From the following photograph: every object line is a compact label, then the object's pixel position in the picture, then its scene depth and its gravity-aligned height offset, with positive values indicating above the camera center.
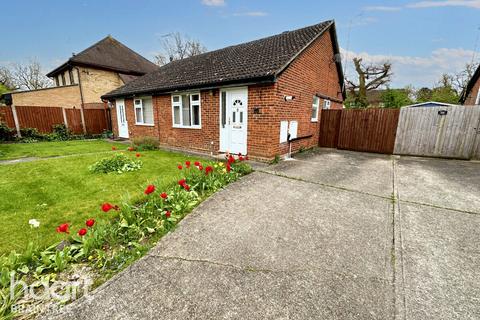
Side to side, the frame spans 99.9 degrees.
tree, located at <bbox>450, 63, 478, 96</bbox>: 24.84 +5.68
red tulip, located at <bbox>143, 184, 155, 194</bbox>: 2.90 -1.03
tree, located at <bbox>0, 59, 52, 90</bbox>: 31.41 +6.06
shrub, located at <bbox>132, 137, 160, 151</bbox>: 9.55 -1.27
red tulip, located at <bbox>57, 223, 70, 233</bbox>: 2.14 -1.19
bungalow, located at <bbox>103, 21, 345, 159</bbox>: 6.62 +0.84
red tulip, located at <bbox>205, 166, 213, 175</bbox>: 4.27 -1.08
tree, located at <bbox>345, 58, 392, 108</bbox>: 26.94 +5.49
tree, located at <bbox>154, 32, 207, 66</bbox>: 30.05 +10.47
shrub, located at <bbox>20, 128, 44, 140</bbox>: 12.16 -1.15
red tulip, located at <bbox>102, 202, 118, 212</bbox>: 2.39 -1.08
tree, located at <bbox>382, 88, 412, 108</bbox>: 22.43 +2.28
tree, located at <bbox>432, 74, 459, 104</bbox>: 23.60 +3.65
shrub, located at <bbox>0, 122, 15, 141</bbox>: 11.30 -1.04
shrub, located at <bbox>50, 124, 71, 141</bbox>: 13.05 -1.16
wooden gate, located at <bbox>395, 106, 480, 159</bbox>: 7.44 -0.44
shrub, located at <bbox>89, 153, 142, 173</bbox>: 5.78 -1.42
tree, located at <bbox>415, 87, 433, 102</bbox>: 28.09 +3.72
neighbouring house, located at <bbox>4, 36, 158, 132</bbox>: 13.16 +2.73
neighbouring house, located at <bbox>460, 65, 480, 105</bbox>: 12.12 +1.97
